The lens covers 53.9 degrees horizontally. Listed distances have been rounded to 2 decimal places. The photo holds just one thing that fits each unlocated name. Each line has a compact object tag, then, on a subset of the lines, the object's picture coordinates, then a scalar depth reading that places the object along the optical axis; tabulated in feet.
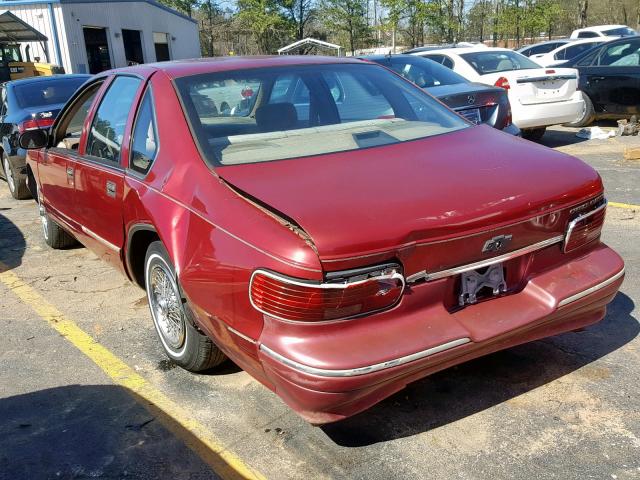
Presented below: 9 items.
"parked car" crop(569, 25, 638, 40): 76.36
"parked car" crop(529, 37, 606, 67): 54.66
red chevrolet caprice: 7.64
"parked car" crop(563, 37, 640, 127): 33.81
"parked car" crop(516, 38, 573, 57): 61.52
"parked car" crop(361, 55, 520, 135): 25.02
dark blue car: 25.63
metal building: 85.30
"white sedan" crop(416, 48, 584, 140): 30.48
